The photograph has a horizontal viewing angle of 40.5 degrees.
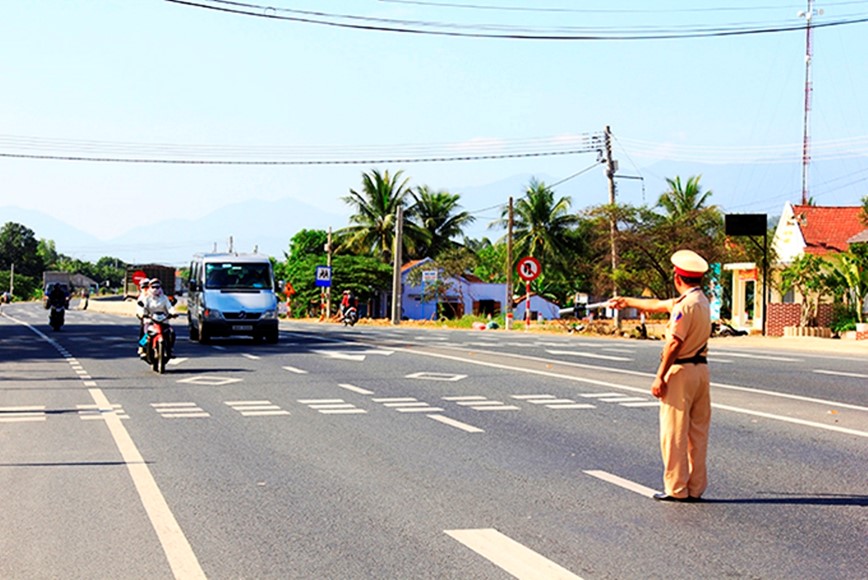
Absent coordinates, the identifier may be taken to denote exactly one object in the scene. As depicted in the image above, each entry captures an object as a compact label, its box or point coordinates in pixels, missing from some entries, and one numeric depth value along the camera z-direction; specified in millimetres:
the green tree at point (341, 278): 75625
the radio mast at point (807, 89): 60281
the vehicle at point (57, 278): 106812
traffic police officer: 8055
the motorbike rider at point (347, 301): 51625
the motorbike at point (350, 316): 51250
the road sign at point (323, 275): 64750
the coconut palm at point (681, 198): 71062
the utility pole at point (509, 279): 46938
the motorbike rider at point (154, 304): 19828
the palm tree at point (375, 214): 78438
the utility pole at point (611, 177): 46594
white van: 29000
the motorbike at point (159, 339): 19562
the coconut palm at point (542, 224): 73250
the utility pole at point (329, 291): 67412
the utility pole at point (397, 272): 56594
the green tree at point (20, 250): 153625
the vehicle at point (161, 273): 91375
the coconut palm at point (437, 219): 80875
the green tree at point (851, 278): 39062
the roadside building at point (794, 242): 48281
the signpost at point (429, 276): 60844
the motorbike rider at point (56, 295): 39469
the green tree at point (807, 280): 39500
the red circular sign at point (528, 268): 43156
